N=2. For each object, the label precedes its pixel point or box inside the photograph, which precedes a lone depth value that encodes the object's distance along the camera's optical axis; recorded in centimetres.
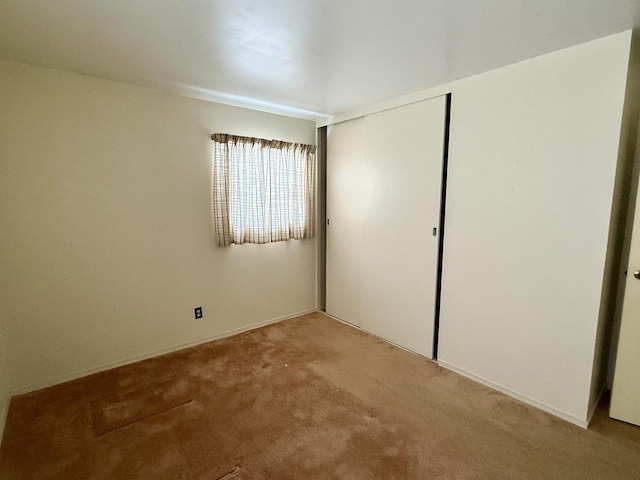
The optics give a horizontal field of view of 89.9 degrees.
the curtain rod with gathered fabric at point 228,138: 297
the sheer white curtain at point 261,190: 306
